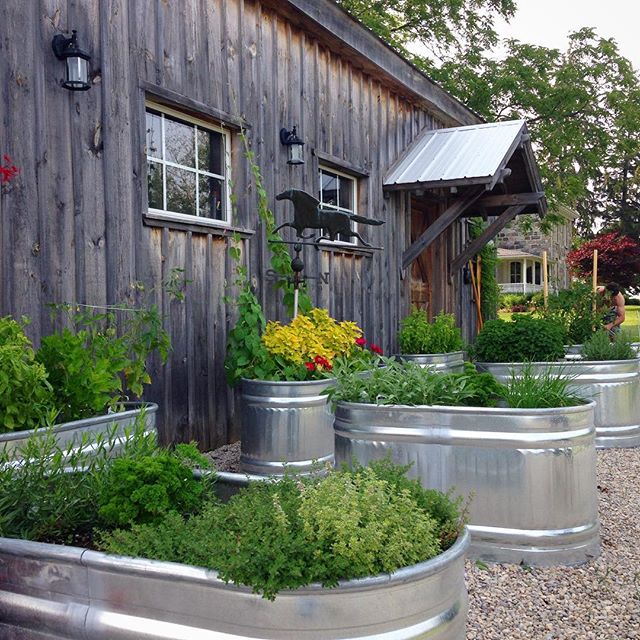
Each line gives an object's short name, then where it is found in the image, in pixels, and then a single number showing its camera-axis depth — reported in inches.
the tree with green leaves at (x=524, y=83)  607.8
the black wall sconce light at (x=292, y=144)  240.7
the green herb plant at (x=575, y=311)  287.0
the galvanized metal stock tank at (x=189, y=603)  62.8
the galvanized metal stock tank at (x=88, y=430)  101.3
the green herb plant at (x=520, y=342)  230.4
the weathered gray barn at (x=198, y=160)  153.5
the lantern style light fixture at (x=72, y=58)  155.3
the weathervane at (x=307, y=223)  221.3
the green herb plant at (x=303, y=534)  63.4
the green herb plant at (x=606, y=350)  237.3
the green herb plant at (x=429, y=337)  289.4
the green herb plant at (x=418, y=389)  136.1
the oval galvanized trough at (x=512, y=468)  121.8
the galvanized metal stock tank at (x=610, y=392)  225.8
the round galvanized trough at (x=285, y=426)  178.9
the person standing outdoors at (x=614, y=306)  324.5
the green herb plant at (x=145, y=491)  79.6
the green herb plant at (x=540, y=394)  133.2
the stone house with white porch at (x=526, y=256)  1306.6
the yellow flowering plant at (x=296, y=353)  189.2
